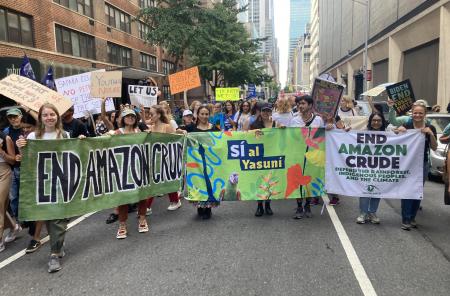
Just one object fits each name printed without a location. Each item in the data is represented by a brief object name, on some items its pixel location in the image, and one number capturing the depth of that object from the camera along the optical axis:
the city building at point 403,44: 18.06
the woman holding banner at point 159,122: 6.73
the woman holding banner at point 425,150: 5.66
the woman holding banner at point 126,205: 5.59
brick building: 17.69
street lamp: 32.04
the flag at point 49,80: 8.74
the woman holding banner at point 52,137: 4.60
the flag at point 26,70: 8.32
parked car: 8.84
